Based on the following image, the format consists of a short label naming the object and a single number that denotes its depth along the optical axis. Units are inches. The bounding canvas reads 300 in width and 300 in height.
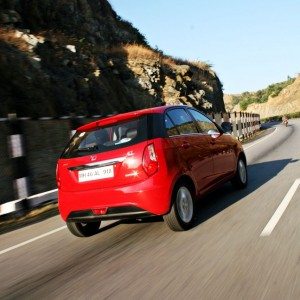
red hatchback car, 172.2
